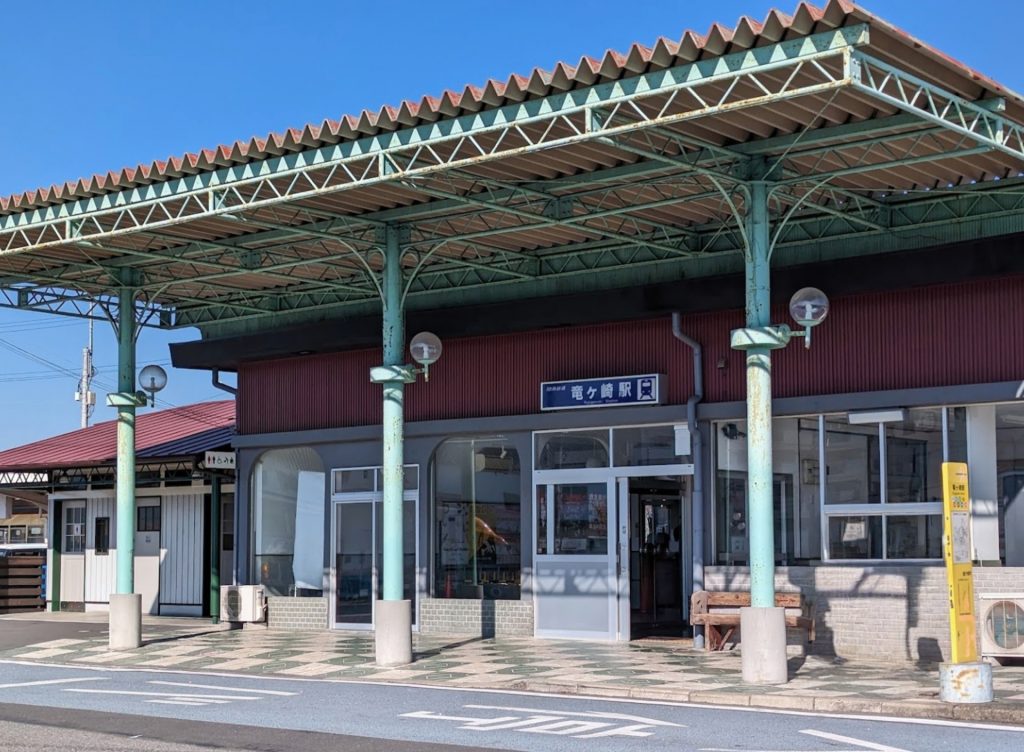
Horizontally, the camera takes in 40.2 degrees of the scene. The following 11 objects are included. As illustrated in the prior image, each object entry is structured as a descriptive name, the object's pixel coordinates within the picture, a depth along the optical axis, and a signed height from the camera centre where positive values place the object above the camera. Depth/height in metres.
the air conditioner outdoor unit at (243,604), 21.98 -1.37
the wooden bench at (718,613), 17.00 -1.21
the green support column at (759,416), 13.94 +0.99
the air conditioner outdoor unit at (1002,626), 14.84 -1.20
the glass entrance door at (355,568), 21.31 -0.79
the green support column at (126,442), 19.52 +1.06
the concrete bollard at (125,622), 19.00 -1.42
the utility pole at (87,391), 53.84 +4.84
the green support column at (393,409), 16.78 +1.30
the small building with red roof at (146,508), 25.67 +0.16
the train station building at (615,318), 13.21 +2.61
